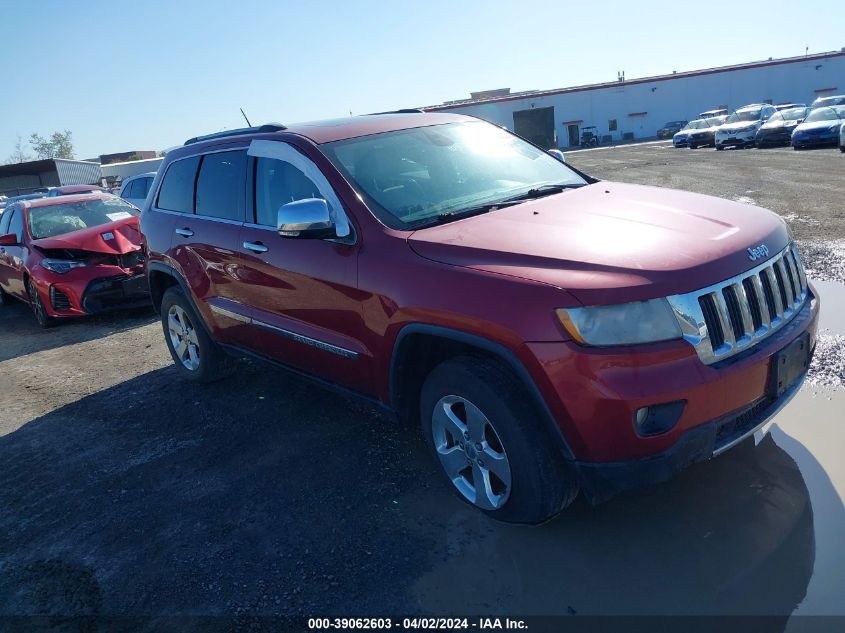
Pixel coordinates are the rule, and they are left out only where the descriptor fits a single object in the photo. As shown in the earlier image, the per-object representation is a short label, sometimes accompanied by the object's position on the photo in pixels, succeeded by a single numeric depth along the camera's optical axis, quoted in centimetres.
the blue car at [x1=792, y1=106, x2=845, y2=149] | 2009
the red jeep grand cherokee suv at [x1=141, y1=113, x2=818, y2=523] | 252
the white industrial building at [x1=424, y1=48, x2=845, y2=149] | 5009
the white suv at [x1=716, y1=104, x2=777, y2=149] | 2606
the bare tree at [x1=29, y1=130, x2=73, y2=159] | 9569
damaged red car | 812
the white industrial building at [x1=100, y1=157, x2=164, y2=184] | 4722
